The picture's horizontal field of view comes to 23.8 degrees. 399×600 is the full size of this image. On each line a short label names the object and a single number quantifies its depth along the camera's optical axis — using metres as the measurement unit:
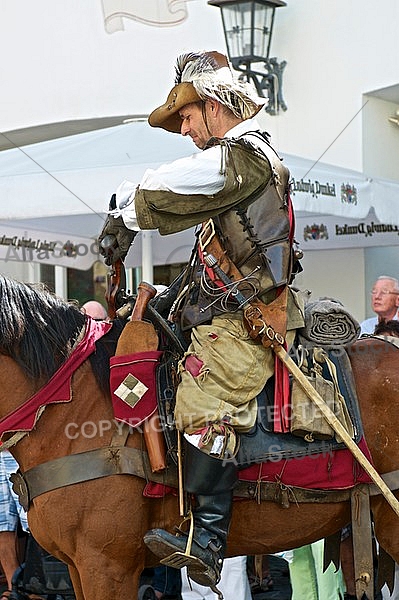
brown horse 3.70
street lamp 8.74
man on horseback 3.59
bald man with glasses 7.37
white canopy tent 6.37
